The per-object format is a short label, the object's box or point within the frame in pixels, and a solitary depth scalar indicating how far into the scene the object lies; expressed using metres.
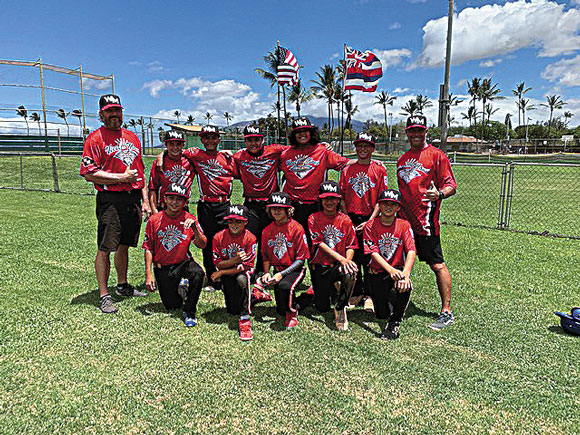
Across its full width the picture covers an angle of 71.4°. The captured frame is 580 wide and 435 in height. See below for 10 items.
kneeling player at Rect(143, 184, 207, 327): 3.99
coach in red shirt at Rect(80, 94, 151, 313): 4.09
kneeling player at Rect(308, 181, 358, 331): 3.92
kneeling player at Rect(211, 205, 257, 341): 3.86
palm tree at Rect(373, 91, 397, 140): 81.62
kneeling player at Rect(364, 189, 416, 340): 3.76
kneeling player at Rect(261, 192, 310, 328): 3.97
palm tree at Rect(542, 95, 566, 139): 91.56
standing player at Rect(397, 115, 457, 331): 3.97
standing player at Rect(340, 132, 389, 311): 4.25
